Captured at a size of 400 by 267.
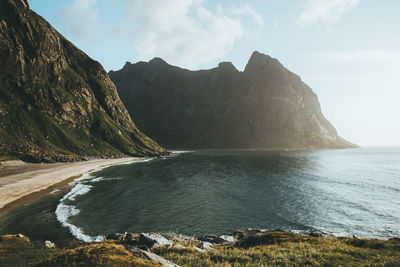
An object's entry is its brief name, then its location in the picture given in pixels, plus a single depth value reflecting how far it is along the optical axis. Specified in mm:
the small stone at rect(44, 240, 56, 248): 21753
